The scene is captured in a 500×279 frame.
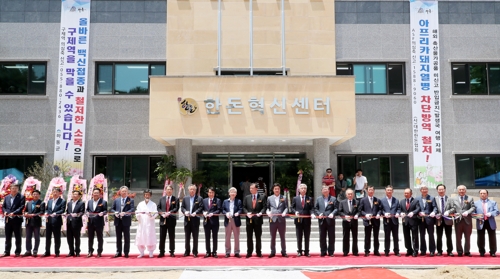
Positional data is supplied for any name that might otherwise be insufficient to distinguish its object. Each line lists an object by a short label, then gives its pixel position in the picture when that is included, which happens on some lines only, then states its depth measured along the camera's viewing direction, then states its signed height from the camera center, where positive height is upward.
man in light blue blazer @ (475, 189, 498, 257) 10.94 -1.14
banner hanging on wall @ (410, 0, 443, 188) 19.42 +2.99
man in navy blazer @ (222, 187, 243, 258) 11.14 -1.02
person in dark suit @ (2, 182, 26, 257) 11.34 -0.98
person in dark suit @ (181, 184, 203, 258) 11.12 -0.95
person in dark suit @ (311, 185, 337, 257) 11.07 -1.00
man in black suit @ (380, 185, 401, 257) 11.12 -1.01
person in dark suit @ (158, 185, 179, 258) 11.17 -1.00
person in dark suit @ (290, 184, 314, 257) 11.09 -0.94
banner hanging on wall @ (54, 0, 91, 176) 19.33 +3.41
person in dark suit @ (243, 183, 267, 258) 11.03 -0.95
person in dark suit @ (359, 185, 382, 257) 11.08 -0.97
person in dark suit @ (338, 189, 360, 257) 11.13 -1.03
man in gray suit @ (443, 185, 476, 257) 11.05 -0.92
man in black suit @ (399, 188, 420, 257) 11.11 -1.06
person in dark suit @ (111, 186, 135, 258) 11.11 -0.99
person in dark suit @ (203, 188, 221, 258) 11.06 -1.02
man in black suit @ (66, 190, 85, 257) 11.20 -1.13
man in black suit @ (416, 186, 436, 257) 11.04 -1.11
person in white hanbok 11.18 -1.20
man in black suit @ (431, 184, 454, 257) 11.07 -1.17
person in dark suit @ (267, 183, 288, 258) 11.04 -0.96
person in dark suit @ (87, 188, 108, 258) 11.20 -1.02
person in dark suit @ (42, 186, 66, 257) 11.20 -1.02
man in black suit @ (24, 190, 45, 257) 11.40 -1.05
